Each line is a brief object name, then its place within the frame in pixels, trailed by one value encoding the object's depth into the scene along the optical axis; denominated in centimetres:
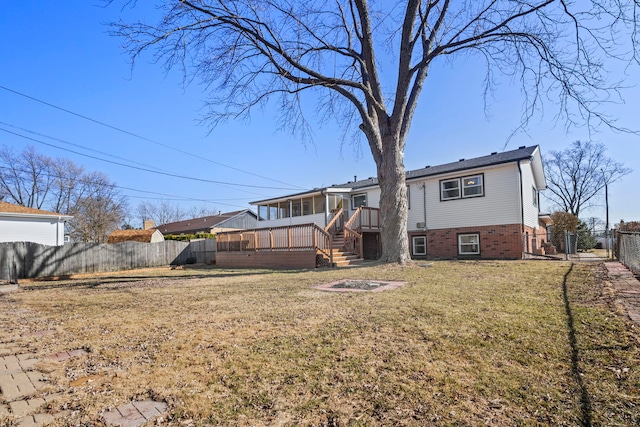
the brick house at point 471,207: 1401
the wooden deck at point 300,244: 1381
